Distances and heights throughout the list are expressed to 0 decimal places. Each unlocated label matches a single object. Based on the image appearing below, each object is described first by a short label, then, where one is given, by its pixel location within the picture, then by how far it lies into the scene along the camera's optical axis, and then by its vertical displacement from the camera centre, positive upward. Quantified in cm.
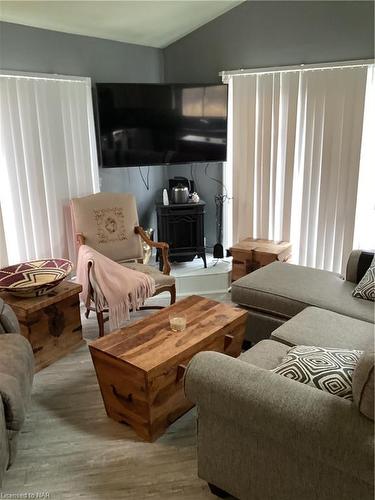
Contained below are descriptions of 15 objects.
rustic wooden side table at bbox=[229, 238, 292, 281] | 381 -93
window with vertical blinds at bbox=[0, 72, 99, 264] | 334 -4
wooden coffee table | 207 -103
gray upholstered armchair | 184 -103
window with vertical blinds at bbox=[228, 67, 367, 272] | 371 -8
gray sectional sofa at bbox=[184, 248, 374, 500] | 131 -94
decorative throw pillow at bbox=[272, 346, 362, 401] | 148 -81
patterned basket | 274 -82
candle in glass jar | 234 -93
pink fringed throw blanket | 302 -94
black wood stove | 430 -79
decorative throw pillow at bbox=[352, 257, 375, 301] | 262 -84
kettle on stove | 434 -44
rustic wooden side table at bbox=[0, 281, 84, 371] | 272 -109
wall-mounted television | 394 +26
